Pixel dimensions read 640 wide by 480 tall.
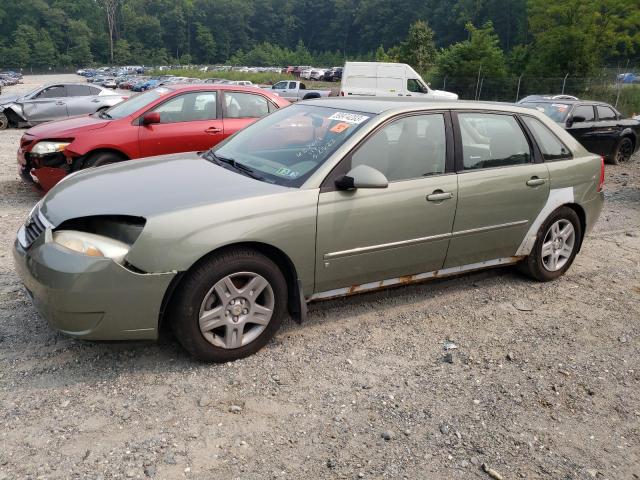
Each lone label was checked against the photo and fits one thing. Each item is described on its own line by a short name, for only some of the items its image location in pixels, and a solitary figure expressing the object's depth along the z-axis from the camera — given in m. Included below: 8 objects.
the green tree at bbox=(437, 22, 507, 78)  34.25
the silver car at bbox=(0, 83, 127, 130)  15.16
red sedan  6.91
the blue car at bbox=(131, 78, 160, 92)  51.48
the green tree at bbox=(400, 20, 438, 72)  43.06
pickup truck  29.64
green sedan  3.12
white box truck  19.50
